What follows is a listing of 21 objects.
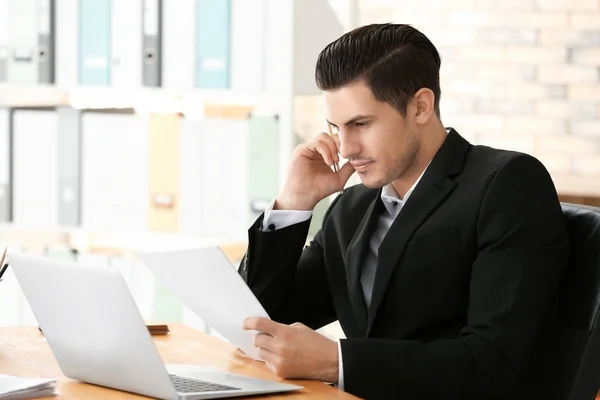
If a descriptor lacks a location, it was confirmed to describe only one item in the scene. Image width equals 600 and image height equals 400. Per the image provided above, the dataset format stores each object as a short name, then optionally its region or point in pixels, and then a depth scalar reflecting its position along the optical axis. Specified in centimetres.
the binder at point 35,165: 490
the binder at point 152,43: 477
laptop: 210
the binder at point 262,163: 478
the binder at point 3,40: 487
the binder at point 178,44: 476
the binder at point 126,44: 481
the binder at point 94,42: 483
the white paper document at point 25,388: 215
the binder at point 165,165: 482
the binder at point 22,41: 485
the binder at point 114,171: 483
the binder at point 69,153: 489
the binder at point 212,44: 474
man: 245
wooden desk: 224
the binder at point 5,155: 488
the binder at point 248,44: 472
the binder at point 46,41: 486
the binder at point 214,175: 481
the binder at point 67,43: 486
